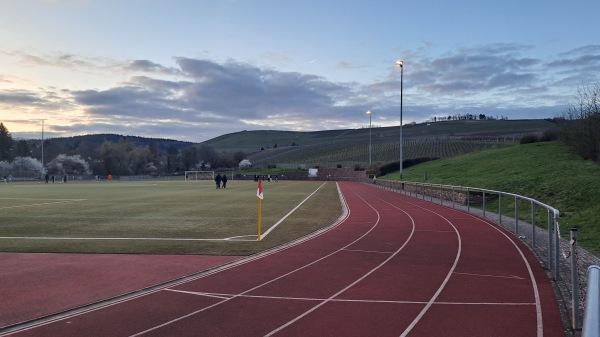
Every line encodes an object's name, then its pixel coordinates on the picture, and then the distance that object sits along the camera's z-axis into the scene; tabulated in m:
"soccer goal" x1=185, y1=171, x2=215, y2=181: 106.56
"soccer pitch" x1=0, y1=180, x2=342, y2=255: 12.11
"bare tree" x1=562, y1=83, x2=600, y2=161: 27.61
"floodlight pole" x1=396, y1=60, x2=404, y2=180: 39.60
